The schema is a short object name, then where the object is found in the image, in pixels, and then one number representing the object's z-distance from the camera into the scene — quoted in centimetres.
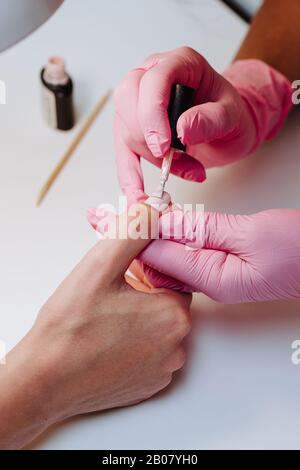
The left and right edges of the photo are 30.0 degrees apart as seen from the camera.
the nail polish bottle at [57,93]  98
